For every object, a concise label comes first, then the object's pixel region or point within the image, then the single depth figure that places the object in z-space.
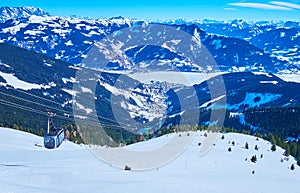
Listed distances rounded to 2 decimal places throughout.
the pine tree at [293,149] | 45.10
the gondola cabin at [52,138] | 29.62
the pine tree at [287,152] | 38.49
